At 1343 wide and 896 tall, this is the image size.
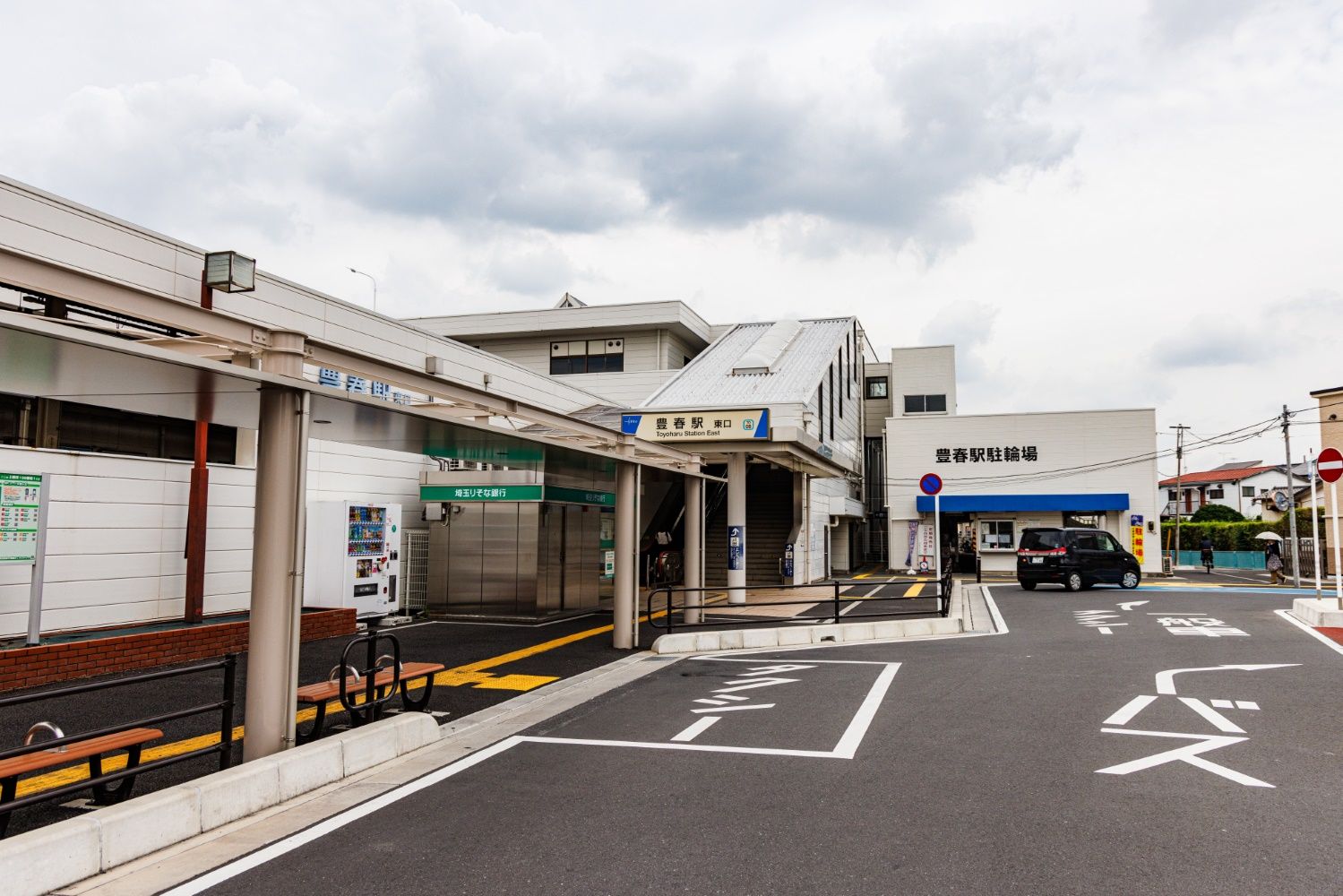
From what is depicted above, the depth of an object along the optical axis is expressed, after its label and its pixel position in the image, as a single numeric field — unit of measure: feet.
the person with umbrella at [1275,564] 93.97
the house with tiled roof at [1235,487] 245.04
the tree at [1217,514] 194.18
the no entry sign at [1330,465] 50.67
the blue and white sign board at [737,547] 66.54
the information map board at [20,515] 34.65
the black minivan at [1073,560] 80.43
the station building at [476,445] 22.16
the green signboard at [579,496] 59.62
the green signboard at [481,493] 58.23
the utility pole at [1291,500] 90.17
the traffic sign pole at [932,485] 55.73
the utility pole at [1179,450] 150.20
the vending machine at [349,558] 52.60
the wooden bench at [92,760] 15.99
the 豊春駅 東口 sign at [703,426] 61.11
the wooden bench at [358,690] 23.17
